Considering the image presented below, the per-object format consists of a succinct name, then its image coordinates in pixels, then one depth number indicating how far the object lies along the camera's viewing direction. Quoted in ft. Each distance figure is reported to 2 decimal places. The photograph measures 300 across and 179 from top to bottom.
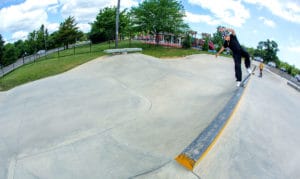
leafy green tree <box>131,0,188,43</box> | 74.74
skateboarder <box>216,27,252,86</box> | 21.25
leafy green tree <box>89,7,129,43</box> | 100.07
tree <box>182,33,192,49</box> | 86.53
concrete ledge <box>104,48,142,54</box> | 52.75
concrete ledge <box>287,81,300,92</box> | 53.23
